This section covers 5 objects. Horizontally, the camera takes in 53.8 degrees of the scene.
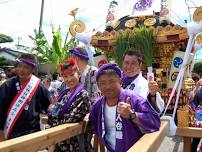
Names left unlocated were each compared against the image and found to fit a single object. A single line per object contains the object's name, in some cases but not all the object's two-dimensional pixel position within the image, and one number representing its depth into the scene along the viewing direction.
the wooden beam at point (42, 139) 1.25
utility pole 11.08
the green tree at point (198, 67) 14.65
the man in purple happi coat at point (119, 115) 1.28
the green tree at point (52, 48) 8.97
